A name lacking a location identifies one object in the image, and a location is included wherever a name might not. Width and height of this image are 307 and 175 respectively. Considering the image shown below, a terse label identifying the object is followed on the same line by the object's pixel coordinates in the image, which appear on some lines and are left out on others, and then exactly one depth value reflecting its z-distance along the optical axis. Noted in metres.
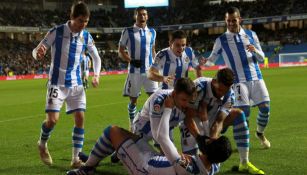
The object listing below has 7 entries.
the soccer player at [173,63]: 7.31
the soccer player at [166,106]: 4.59
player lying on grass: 4.50
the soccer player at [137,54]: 8.93
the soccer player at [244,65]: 7.38
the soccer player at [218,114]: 5.26
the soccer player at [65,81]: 6.59
